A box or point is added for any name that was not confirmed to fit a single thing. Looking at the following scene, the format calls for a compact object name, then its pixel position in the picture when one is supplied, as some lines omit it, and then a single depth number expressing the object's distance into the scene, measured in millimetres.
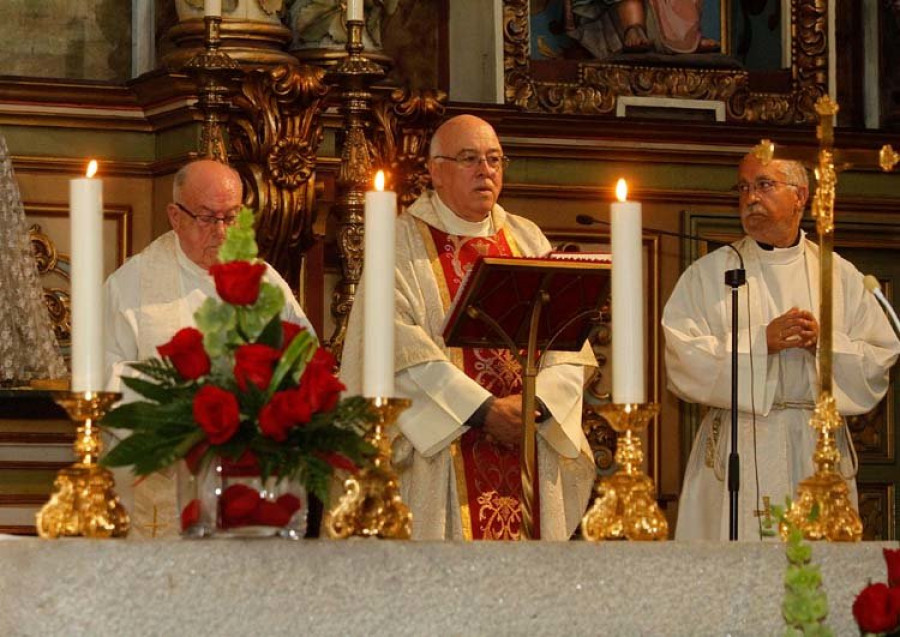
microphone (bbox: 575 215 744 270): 13117
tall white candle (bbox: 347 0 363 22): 14062
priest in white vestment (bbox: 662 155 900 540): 14312
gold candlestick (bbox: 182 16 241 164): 14219
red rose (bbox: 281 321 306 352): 7246
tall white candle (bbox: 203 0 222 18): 13875
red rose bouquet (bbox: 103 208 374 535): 6965
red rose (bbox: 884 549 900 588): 6115
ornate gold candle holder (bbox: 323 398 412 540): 7352
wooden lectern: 10664
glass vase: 7070
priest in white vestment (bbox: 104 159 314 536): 12375
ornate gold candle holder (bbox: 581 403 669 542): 7660
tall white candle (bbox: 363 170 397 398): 7379
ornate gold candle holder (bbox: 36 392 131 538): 7148
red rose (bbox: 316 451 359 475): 7125
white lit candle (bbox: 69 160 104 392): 7238
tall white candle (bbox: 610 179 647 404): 7680
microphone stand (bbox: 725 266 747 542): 12875
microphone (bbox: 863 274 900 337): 7902
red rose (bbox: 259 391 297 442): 6914
